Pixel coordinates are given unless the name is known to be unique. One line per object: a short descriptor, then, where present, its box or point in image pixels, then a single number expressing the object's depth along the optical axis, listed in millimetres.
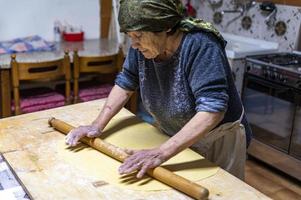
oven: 2496
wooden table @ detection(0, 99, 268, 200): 1065
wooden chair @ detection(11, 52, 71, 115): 2439
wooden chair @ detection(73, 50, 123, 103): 2654
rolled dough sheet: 1139
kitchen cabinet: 2825
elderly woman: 1165
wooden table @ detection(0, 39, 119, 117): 2486
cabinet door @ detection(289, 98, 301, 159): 2498
